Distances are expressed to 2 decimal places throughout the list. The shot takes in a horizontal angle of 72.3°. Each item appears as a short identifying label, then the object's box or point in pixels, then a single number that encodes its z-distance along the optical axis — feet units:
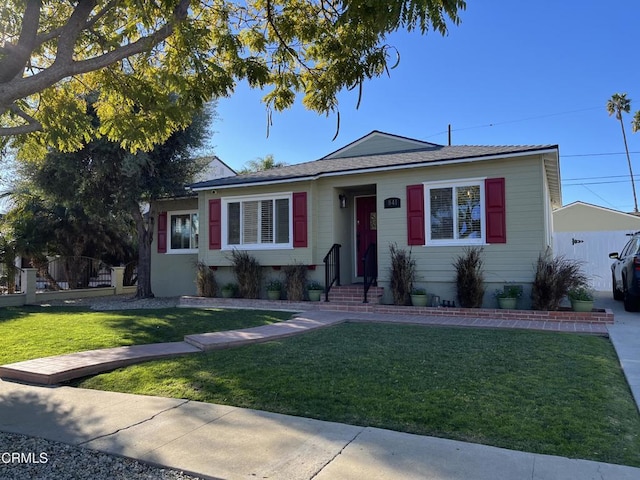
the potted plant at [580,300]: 28.09
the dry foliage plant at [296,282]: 37.42
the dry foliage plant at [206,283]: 41.37
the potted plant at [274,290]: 38.01
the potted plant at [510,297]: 29.81
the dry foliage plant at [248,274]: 39.11
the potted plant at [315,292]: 36.52
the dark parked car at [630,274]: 29.66
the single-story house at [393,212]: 31.32
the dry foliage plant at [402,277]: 33.53
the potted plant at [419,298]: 32.48
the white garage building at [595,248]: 49.26
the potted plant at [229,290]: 40.14
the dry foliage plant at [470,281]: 30.83
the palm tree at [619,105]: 109.03
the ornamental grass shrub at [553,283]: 28.37
